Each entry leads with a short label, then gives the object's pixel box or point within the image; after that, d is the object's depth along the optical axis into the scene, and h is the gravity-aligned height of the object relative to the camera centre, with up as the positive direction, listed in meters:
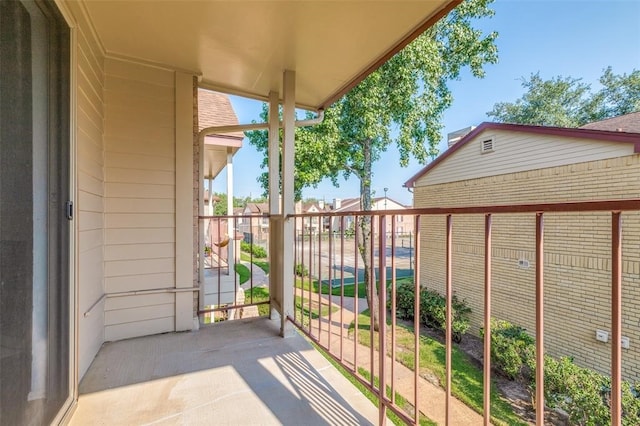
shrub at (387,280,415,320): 7.45 -2.43
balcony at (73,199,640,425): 0.78 -1.00
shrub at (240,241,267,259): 13.58 -1.98
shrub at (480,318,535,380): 4.68 -2.32
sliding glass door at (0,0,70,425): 0.92 +0.00
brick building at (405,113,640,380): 4.40 -0.28
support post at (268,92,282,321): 2.55 +0.08
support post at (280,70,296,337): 2.28 +0.12
